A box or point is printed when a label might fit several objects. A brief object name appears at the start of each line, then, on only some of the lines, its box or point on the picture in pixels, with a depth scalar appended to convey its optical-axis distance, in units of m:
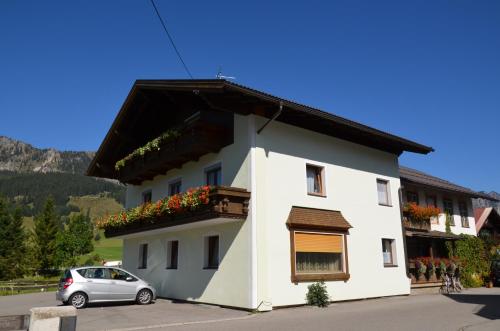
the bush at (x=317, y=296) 14.99
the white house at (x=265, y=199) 14.45
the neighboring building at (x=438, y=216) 22.38
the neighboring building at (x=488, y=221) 29.83
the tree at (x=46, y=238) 67.88
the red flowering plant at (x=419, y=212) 21.42
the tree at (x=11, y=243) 61.25
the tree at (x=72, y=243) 72.31
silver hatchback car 15.34
